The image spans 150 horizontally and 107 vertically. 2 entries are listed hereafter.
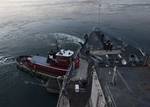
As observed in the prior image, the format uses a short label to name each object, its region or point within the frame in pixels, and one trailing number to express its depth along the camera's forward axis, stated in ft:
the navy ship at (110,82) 32.26
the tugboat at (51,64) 68.08
